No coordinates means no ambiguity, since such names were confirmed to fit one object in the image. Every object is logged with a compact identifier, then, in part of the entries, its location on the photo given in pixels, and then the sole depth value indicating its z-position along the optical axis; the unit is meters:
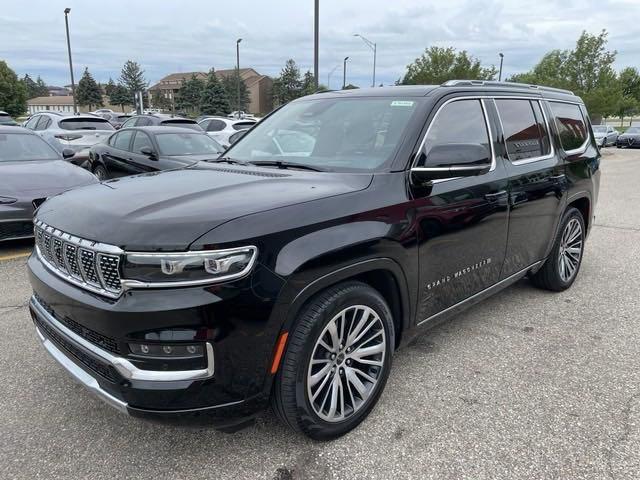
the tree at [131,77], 84.19
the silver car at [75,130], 12.80
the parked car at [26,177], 5.77
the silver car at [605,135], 30.94
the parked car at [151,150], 8.94
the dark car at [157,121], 14.72
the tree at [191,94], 73.38
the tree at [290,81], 84.88
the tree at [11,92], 53.88
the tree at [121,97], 78.06
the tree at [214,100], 65.00
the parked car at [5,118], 17.35
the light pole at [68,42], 27.98
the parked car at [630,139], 32.22
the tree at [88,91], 76.44
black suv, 2.11
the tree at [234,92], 76.56
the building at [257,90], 98.88
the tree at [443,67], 33.56
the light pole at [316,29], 14.08
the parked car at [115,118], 27.79
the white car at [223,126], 16.79
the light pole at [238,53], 32.76
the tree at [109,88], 86.56
